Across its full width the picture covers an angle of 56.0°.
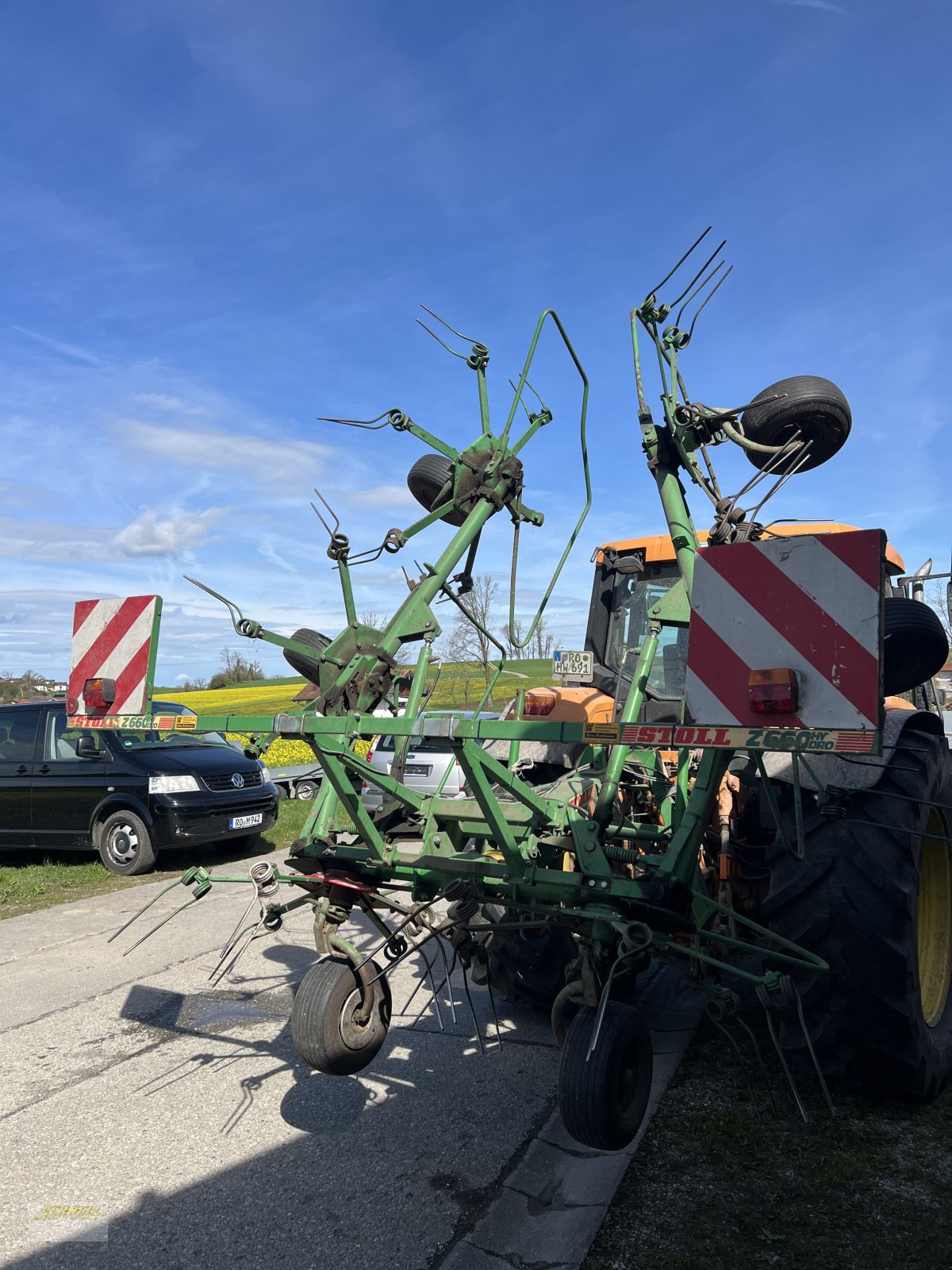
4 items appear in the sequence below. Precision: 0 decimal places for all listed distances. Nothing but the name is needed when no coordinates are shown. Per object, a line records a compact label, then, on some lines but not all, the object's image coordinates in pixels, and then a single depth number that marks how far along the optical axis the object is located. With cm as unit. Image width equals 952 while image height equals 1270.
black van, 883
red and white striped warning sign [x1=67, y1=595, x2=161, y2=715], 345
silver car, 1048
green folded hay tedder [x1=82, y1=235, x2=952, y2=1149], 227
